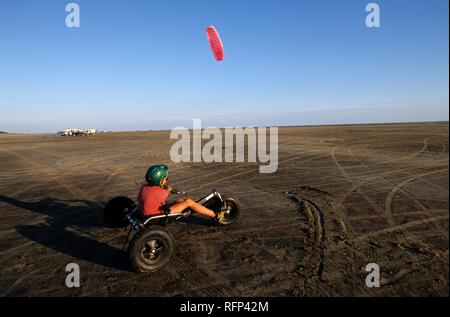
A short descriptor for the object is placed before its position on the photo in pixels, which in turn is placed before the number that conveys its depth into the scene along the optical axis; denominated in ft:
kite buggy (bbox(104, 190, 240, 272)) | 14.40
